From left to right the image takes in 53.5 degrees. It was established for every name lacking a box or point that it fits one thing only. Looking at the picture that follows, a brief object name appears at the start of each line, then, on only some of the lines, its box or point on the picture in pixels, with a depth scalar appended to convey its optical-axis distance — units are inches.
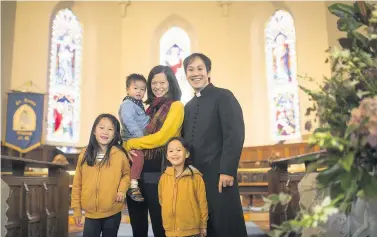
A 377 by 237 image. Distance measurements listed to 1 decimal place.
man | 82.5
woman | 87.7
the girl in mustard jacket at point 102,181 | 88.7
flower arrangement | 34.1
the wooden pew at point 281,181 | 138.6
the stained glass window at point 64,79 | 378.9
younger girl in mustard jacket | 83.4
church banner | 316.8
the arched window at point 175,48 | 420.2
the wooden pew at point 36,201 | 134.0
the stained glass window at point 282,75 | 392.8
